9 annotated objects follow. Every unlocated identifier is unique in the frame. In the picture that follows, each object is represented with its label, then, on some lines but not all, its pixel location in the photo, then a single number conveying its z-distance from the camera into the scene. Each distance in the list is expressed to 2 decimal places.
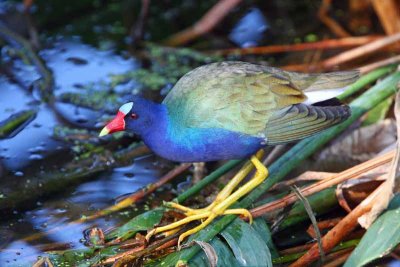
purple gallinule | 6.70
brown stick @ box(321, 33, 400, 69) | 9.81
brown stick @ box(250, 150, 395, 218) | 7.19
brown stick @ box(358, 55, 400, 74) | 8.65
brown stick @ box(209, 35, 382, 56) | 10.86
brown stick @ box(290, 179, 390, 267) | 6.99
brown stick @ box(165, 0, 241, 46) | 11.01
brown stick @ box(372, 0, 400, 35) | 10.69
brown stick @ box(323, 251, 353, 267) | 6.97
